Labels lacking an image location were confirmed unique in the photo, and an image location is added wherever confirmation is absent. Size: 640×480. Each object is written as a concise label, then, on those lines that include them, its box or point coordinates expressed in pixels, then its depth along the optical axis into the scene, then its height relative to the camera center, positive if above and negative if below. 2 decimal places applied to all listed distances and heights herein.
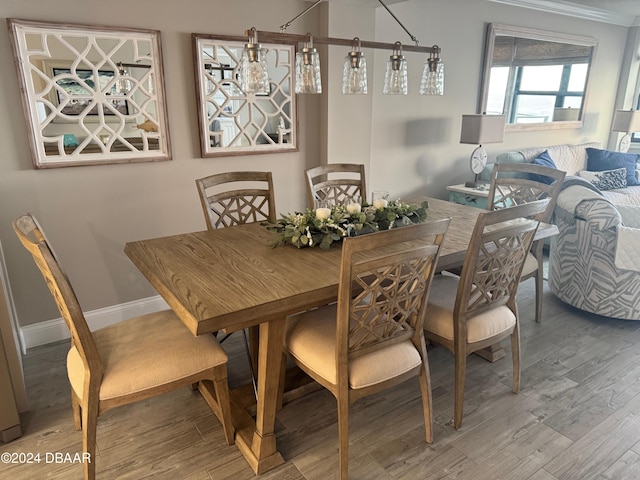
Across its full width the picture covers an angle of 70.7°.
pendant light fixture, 1.85 +0.15
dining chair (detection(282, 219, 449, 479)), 1.54 -0.87
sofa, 2.82 -0.95
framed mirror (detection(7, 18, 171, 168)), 2.38 +0.05
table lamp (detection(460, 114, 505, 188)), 3.89 -0.21
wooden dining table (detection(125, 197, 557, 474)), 1.54 -0.66
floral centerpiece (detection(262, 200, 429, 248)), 2.04 -0.54
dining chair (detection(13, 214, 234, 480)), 1.53 -0.93
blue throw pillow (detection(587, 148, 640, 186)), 5.24 -0.65
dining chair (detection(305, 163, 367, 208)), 2.91 -0.53
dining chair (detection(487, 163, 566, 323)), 2.80 -0.57
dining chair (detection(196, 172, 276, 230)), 2.51 -0.52
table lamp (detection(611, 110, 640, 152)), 5.41 -0.20
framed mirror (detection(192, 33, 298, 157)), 2.85 -0.01
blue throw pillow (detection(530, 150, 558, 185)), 4.52 -0.54
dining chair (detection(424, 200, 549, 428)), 1.91 -0.86
